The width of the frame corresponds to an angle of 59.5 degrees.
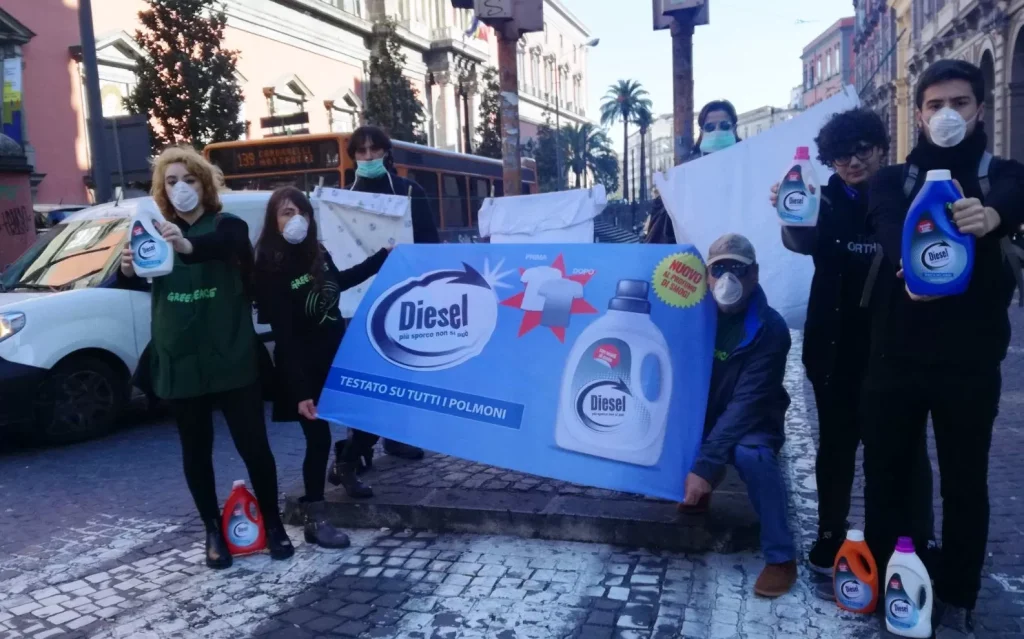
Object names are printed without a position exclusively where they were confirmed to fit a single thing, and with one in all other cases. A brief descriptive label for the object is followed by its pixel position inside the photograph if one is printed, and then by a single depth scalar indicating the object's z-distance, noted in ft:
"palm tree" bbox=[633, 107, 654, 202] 307.78
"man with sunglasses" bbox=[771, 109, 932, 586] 11.71
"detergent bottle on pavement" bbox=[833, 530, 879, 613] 11.21
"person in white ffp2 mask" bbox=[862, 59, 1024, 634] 9.74
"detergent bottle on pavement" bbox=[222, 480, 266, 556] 14.53
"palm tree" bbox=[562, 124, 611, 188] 264.31
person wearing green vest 13.41
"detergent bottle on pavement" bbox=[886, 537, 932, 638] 10.41
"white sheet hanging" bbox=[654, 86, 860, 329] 15.03
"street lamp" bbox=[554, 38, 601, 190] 274.57
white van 22.80
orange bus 44.47
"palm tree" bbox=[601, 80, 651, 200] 304.30
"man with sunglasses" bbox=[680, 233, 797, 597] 12.09
